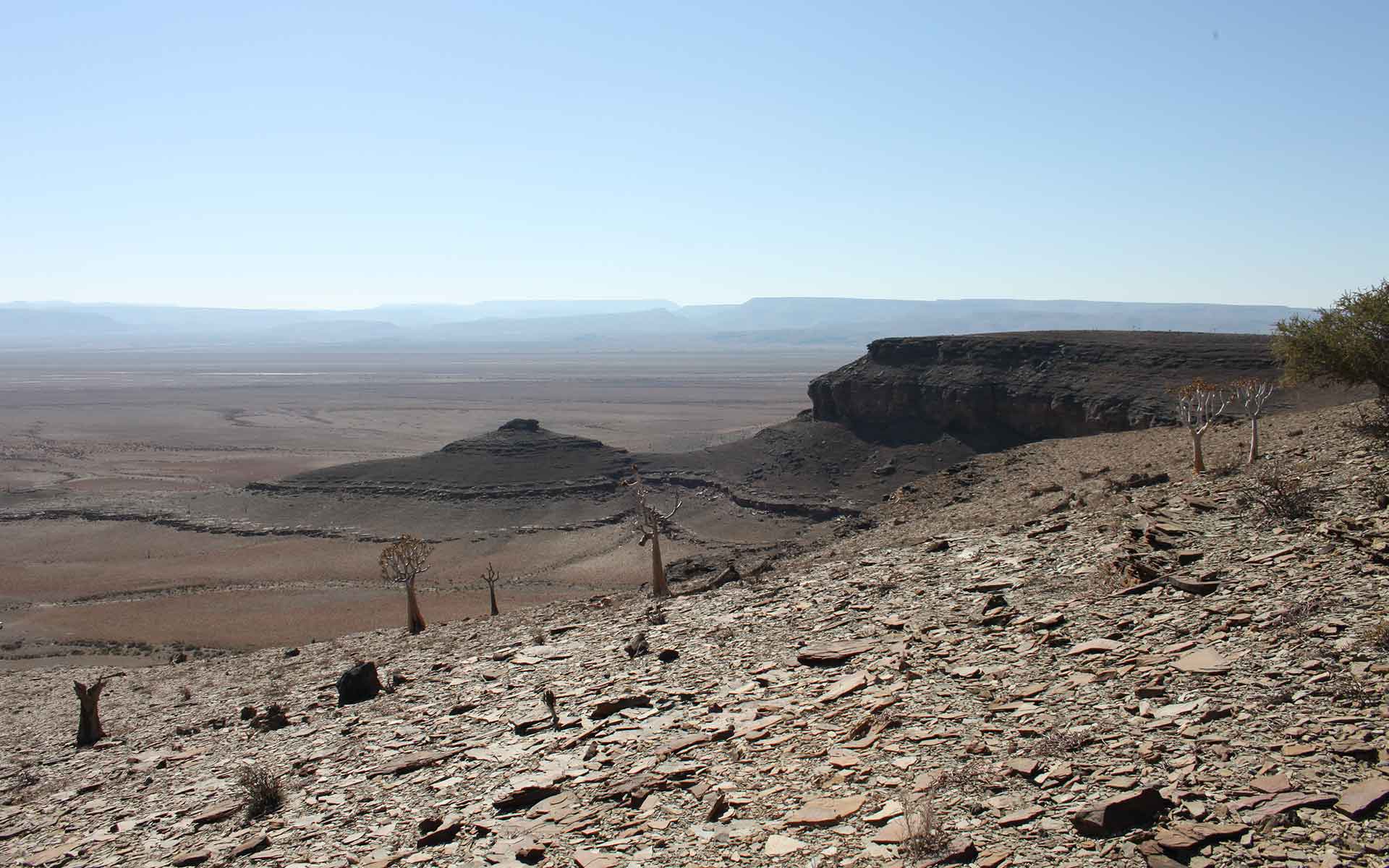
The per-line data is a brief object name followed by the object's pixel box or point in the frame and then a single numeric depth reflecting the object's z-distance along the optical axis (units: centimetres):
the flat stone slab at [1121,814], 662
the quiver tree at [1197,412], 1880
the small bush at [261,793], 1070
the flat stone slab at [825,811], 771
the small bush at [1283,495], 1313
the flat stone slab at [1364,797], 620
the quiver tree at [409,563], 2327
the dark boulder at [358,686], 1542
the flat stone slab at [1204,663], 883
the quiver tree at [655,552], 2017
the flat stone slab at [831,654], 1190
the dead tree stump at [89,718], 1638
